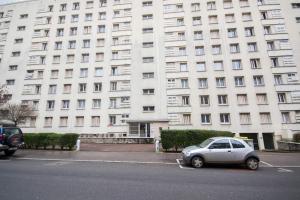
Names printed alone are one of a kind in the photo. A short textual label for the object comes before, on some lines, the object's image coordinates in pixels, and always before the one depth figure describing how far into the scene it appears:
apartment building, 27.02
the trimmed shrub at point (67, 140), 17.38
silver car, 10.12
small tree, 26.69
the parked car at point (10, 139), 12.68
